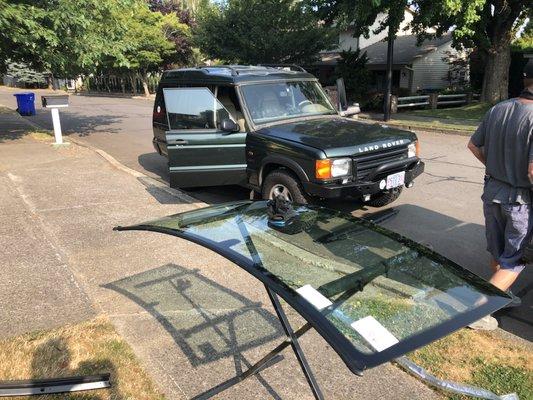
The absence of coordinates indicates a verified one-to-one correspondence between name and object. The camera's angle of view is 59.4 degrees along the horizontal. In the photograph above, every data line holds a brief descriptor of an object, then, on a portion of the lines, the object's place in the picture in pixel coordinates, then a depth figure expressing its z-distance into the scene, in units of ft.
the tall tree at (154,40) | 115.24
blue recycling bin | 68.64
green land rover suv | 16.83
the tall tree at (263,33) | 90.17
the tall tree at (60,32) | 30.99
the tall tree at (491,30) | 51.67
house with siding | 92.02
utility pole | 54.50
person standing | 10.55
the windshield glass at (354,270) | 5.00
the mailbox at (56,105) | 37.58
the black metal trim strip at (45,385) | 7.86
